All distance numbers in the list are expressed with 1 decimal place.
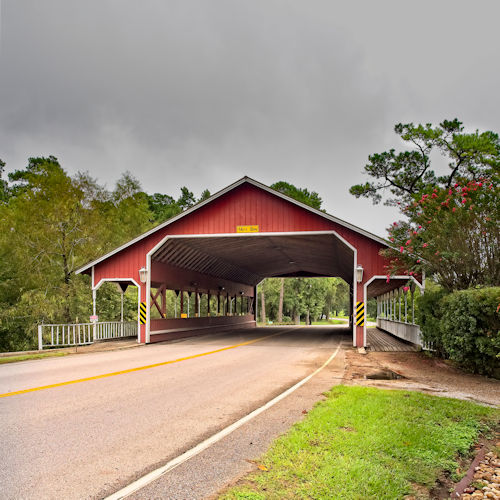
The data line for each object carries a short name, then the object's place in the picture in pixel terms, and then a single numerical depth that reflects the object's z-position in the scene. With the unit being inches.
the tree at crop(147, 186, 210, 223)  2527.1
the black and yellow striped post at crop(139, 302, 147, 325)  754.8
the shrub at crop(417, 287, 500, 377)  345.1
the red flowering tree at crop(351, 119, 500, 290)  443.8
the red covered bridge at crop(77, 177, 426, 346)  706.8
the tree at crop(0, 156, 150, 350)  968.9
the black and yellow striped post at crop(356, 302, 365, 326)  694.5
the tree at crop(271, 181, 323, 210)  2292.1
